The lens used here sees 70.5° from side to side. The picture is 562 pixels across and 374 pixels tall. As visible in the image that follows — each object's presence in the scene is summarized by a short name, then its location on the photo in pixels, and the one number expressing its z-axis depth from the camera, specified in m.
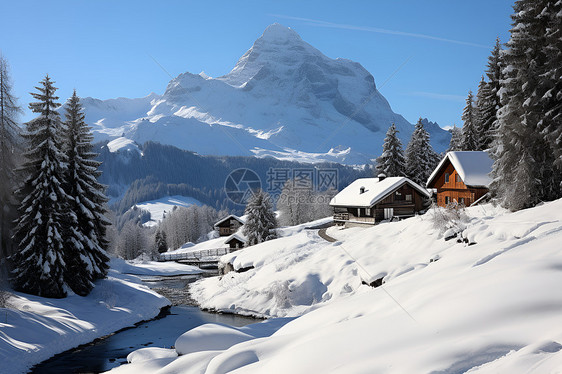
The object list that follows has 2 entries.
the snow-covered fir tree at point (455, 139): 61.17
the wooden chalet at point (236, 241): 72.06
